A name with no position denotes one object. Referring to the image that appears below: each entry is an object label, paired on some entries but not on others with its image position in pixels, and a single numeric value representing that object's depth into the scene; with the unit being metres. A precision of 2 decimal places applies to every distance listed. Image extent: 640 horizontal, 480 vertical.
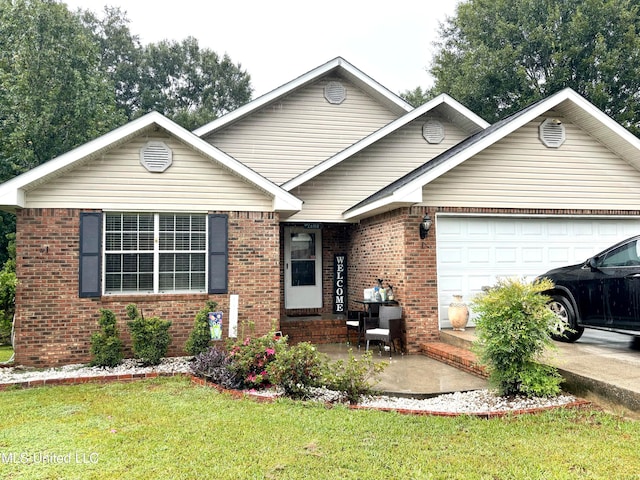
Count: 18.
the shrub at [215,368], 6.77
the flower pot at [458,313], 9.25
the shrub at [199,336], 8.11
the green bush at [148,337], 7.91
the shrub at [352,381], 5.98
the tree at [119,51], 35.19
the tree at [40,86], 21.33
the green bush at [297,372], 6.16
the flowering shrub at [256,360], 6.66
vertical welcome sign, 12.77
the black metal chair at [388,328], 8.98
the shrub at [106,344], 7.89
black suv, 6.82
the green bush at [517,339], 5.71
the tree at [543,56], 22.62
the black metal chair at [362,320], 9.81
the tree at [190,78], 36.25
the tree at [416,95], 30.71
